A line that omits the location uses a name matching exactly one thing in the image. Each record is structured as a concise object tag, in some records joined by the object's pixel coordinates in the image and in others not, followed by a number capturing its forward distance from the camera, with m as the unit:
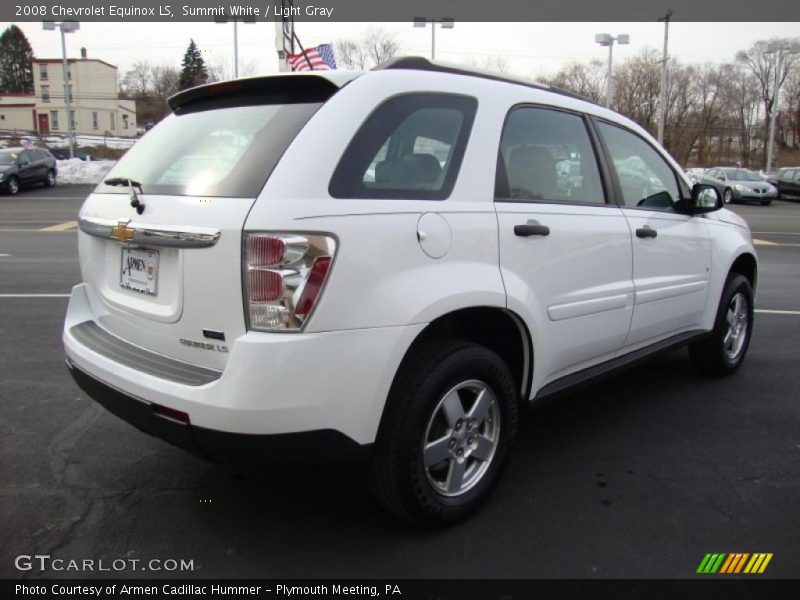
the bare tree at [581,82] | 60.41
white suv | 2.14
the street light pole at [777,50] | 36.25
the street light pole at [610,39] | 37.47
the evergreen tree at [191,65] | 66.00
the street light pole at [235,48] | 28.16
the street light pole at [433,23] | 28.73
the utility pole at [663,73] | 35.38
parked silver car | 25.27
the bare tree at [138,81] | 76.06
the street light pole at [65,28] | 30.86
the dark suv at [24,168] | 23.33
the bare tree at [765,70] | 66.94
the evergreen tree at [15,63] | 94.44
